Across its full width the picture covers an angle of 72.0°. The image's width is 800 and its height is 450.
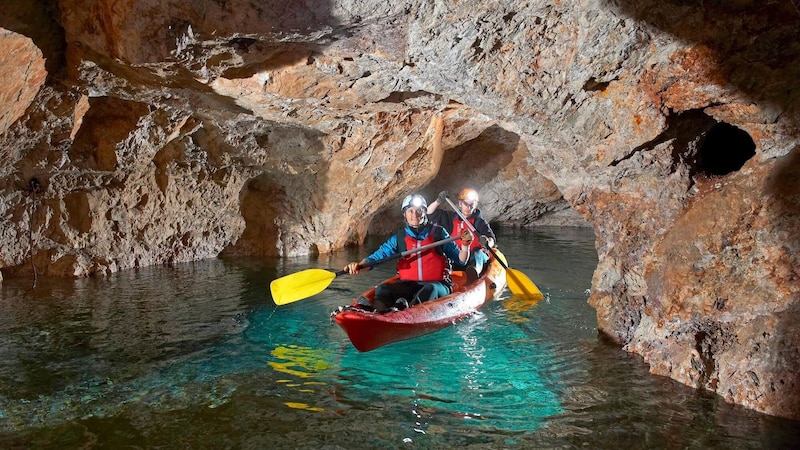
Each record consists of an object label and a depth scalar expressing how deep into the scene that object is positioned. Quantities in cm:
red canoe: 461
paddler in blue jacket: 582
